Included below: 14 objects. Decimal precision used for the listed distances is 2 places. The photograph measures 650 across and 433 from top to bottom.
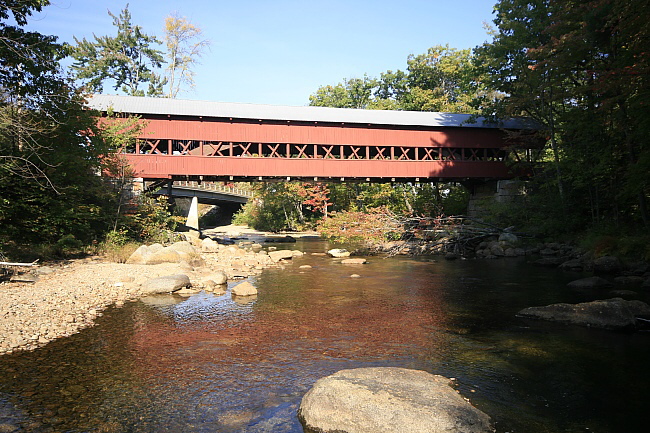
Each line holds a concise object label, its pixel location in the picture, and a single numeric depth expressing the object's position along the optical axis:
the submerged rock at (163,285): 10.27
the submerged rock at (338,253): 18.66
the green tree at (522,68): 19.64
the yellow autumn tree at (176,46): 33.03
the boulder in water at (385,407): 3.77
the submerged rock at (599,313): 7.16
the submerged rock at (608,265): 12.51
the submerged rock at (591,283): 10.69
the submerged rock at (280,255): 17.11
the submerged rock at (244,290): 10.22
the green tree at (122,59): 35.59
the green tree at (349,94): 43.16
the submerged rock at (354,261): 16.35
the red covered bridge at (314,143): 21.62
